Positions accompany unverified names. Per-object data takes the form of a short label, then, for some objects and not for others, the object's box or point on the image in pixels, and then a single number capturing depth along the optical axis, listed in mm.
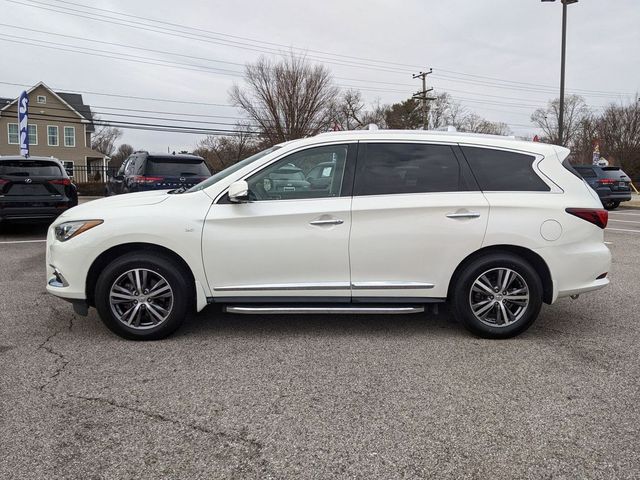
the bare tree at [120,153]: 80475
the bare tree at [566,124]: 62219
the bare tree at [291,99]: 37344
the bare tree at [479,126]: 67000
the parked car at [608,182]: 19947
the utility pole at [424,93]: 44794
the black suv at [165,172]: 10430
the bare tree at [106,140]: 79625
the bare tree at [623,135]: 54688
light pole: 21422
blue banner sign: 21219
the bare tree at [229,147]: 42178
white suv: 4242
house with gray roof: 42031
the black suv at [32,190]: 9641
